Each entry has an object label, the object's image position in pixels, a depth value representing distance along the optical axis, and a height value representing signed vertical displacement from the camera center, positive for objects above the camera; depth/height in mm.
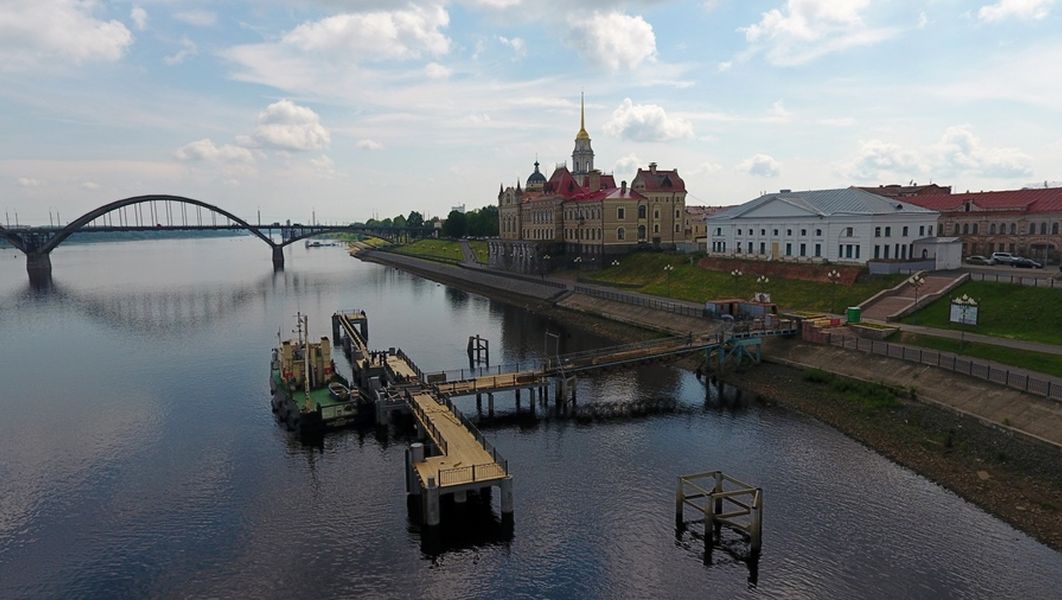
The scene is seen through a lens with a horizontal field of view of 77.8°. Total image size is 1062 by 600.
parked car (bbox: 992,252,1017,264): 66438 -3626
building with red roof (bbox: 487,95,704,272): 104625 +1429
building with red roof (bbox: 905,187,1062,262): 68175 +99
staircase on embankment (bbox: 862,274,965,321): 54750 -6453
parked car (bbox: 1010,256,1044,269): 63719 -4044
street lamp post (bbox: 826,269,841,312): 62325 -5647
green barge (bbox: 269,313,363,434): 40906 -10940
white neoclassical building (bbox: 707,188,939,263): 67438 -325
